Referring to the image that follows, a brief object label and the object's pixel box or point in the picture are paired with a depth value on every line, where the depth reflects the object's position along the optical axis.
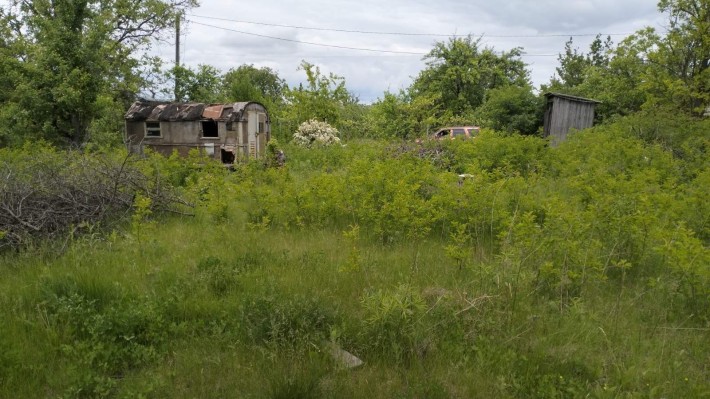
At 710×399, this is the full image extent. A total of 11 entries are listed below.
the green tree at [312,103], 23.56
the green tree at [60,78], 12.17
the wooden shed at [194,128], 15.27
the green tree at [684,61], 13.29
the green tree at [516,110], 17.08
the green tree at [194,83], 23.67
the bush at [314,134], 20.67
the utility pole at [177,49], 23.81
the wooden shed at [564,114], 17.41
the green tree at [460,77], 24.92
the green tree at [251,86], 24.72
